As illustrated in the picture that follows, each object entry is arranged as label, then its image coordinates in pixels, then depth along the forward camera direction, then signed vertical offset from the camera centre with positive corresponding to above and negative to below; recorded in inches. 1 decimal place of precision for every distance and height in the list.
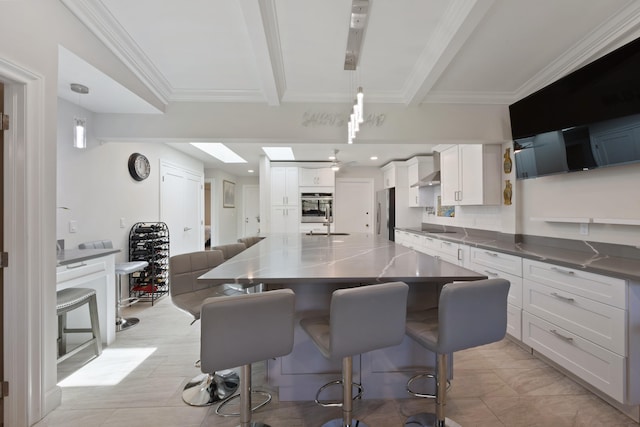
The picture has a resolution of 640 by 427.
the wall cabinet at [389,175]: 245.5 +35.9
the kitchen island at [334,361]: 66.2 -32.6
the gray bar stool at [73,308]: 82.9 -31.4
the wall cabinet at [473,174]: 134.0 +20.1
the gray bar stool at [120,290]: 119.6 -32.8
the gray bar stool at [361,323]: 48.8 -18.8
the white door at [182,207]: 188.4 +7.8
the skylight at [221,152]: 189.2 +47.0
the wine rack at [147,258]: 150.3 -21.3
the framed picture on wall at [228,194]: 294.0 +24.3
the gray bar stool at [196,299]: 73.9 -22.4
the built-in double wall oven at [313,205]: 251.8 +9.6
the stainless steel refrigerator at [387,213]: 246.5 +2.1
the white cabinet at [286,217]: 250.8 -0.6
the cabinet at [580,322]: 66.6 -29.1
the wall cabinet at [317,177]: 251.3 +34.0
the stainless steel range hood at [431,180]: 188.8 +23.3
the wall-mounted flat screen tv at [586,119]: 73.7 +28.8
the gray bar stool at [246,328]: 44.6 -18.0
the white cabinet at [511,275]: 98.3 -22.2
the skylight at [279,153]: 206.0 +48.5
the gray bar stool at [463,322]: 51.3 -19.6
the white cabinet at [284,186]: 251.3 +26.0
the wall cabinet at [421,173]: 219.8 +32.1
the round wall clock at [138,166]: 152.3 +28.0
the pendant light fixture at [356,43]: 69.0 +49.8
